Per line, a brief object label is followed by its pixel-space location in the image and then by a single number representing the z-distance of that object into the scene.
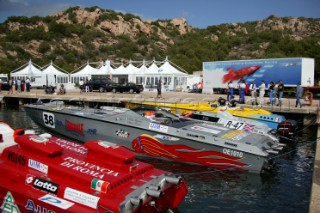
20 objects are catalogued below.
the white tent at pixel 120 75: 34.14
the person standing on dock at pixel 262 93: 17.53
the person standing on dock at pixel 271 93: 17.63
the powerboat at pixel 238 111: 12.89
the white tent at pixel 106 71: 34.41
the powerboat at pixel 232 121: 10.97
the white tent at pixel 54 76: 35.97
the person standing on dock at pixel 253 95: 18.28
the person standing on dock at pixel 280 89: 17.12
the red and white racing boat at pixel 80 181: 4.47
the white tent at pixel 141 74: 33.34
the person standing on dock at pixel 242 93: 18.59
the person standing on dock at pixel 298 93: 16.69
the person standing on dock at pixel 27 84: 30.75
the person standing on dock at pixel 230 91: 18.17
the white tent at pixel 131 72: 33.72
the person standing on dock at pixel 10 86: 28.23
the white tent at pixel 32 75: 35.78
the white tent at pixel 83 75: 36.62
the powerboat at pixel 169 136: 8.45
